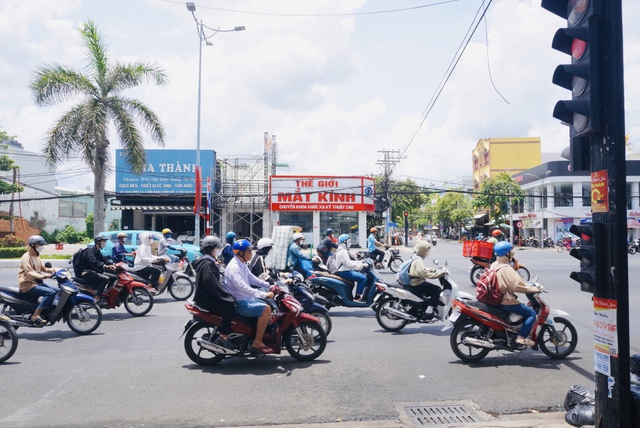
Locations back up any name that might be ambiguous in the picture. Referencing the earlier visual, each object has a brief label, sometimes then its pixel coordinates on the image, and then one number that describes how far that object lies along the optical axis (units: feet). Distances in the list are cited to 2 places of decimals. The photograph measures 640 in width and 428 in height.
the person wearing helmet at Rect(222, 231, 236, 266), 33.11
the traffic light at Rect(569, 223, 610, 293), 12.06
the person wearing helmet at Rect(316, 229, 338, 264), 36.04
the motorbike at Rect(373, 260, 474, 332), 27.04
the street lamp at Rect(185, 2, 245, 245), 71.86
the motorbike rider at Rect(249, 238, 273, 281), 29.71
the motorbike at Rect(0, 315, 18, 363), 21.98
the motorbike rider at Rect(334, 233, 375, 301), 31.19
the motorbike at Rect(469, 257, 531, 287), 46.87
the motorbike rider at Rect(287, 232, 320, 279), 33.94
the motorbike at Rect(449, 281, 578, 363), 21.06
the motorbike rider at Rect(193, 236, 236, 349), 20.30
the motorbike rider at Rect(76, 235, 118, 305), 31.30
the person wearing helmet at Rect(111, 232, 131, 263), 38.50
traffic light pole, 11.90
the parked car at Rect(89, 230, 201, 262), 52.46
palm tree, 68.59
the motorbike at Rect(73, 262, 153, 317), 31.65
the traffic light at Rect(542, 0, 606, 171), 12.35
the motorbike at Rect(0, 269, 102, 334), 25.29
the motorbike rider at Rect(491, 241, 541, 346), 20.54
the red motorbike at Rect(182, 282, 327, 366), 20.84
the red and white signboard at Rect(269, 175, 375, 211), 116.47
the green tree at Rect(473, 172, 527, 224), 166.50
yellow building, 226.58
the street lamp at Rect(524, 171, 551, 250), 148.07
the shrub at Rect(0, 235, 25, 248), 86.12
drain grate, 15.37
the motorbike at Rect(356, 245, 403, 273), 62.54
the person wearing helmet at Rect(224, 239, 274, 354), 20.63
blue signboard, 115.85
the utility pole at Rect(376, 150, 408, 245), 137.75
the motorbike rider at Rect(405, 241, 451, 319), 26.91
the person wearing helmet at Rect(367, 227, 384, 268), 58.49
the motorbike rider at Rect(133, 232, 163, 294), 38.32
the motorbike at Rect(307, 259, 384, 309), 31.24
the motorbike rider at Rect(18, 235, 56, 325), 25.39
